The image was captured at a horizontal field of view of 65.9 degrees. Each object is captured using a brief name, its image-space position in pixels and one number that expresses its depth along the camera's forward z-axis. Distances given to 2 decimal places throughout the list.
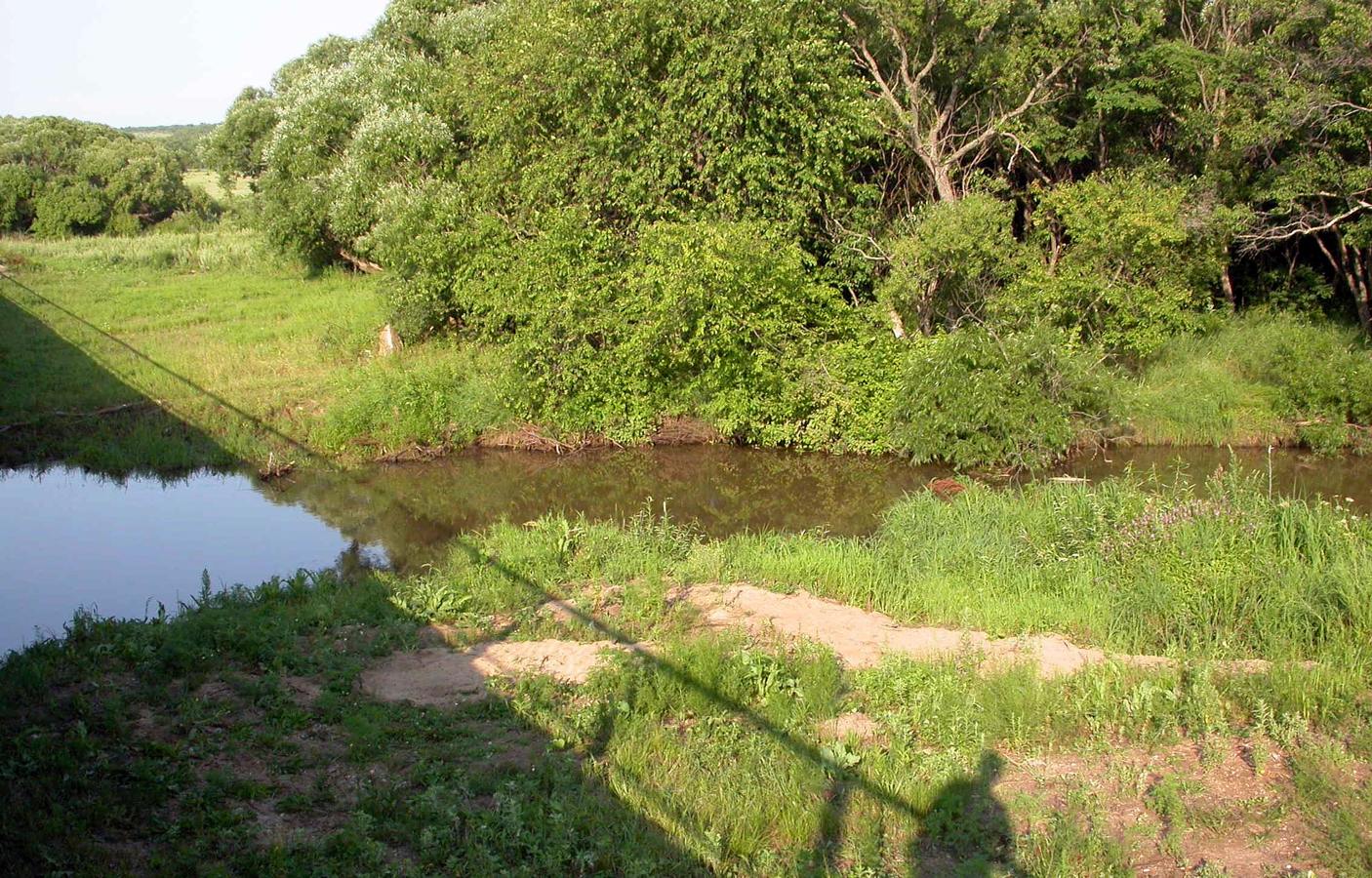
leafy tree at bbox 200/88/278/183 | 38.10
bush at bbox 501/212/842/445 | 15.98
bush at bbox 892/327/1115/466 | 15.10
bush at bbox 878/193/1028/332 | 16.70
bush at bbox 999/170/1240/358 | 16.64
